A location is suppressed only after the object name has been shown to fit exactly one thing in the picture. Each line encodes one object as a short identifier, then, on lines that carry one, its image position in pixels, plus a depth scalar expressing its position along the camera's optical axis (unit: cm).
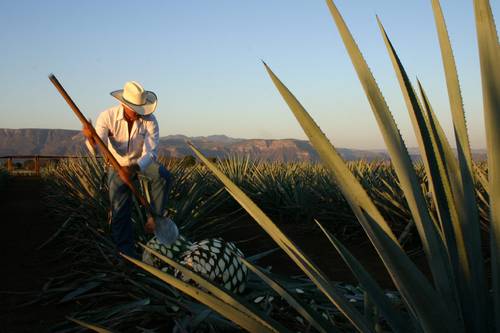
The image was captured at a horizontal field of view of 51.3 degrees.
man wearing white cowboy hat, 356
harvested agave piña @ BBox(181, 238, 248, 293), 262
